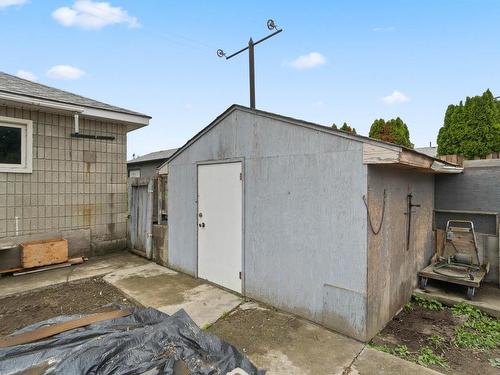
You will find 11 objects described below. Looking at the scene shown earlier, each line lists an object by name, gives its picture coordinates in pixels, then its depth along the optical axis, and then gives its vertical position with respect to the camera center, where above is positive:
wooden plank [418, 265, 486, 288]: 3.56 -1.22
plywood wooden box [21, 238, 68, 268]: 4.93 -1.22
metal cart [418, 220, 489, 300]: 3.70 -1.16
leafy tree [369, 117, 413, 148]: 9.76 +2.07
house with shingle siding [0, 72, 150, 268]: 4.93 +0.40
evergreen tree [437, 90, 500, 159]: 6.58 +1.50
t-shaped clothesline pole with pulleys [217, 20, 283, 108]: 7.15 +3.19
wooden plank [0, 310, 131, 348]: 2.30 -1.28
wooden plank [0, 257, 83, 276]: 4.79 -1.49
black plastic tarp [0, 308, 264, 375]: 1.88 -1.25
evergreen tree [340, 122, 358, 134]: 11.23 +2.50
